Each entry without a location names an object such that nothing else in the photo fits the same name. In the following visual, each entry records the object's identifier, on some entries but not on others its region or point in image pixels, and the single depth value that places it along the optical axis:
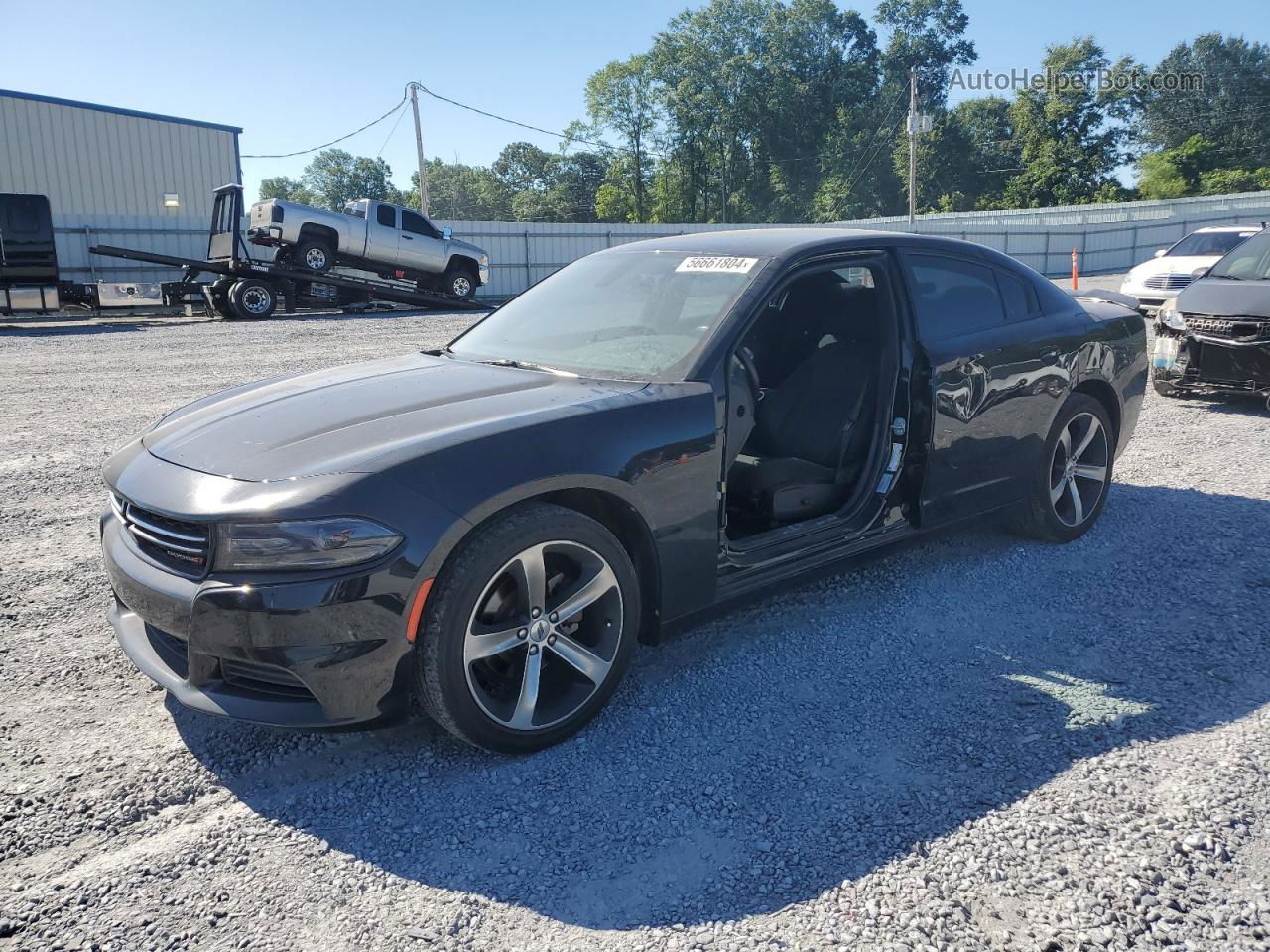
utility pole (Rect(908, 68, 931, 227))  40.56
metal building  24.16
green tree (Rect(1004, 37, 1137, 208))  61.06
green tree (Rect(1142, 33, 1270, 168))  70.88
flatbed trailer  18.77
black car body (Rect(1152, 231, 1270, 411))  7.66
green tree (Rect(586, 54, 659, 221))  69.50
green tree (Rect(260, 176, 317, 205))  121.67
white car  14.88
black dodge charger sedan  2.62
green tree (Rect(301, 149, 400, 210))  105.62
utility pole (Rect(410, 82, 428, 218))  38.38
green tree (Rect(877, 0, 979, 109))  72.75
